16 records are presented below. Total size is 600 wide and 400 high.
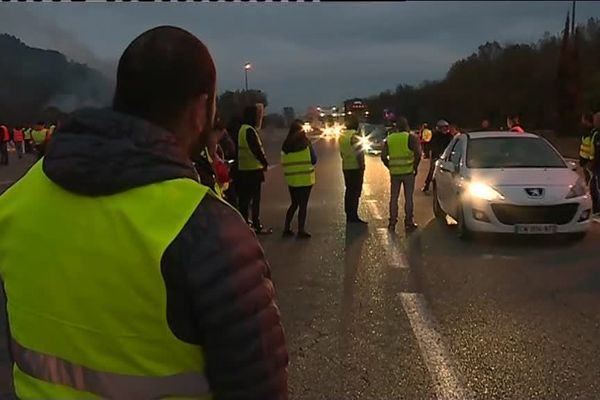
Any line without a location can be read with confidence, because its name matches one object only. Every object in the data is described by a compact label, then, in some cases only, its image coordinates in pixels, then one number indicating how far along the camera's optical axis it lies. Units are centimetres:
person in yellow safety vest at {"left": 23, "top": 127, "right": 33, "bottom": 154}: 3885
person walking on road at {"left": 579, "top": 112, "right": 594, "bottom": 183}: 1323
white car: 1039
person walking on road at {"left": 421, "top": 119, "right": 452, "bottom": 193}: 1795
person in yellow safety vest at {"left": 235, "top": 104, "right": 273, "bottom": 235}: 1121
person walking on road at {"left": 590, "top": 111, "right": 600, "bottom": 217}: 1277
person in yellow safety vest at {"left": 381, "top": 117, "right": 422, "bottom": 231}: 1244
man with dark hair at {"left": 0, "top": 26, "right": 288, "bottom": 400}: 154
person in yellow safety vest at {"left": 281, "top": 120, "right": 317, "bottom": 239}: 1140
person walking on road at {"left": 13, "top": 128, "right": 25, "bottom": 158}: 3872
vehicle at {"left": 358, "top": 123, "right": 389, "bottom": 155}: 4300
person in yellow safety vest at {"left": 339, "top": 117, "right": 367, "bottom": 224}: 1272
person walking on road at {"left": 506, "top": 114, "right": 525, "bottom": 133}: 1614
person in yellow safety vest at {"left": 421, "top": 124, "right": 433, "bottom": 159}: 2553
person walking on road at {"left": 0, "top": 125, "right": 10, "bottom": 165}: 3045
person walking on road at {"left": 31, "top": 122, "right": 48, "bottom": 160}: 2325
